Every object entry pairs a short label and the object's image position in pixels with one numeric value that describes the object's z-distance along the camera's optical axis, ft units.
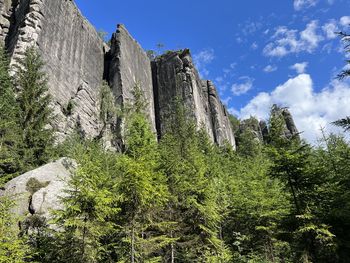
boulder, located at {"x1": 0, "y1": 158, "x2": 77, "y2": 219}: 48.67
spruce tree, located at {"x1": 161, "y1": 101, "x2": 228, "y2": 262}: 54.44
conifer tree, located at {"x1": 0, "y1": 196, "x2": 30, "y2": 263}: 29.71
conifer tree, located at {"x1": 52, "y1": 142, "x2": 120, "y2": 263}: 38.11
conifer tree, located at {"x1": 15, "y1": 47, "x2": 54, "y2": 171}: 78.89
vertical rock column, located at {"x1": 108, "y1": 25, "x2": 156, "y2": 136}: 159.33
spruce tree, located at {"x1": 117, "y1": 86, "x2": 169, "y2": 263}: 41.83
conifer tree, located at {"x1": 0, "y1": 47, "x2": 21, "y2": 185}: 68.92
